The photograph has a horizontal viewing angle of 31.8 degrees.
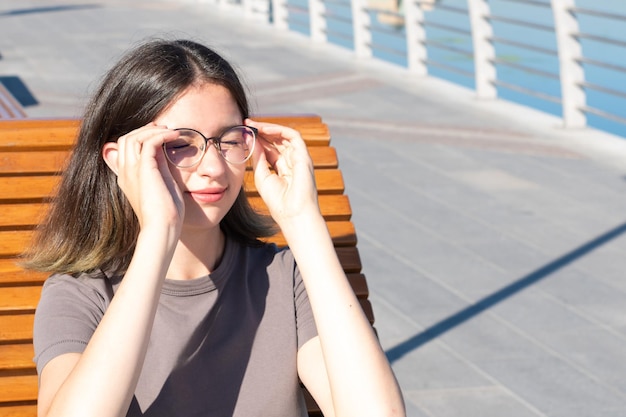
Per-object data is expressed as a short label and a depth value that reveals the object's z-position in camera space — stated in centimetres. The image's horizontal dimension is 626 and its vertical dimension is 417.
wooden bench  279
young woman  221
